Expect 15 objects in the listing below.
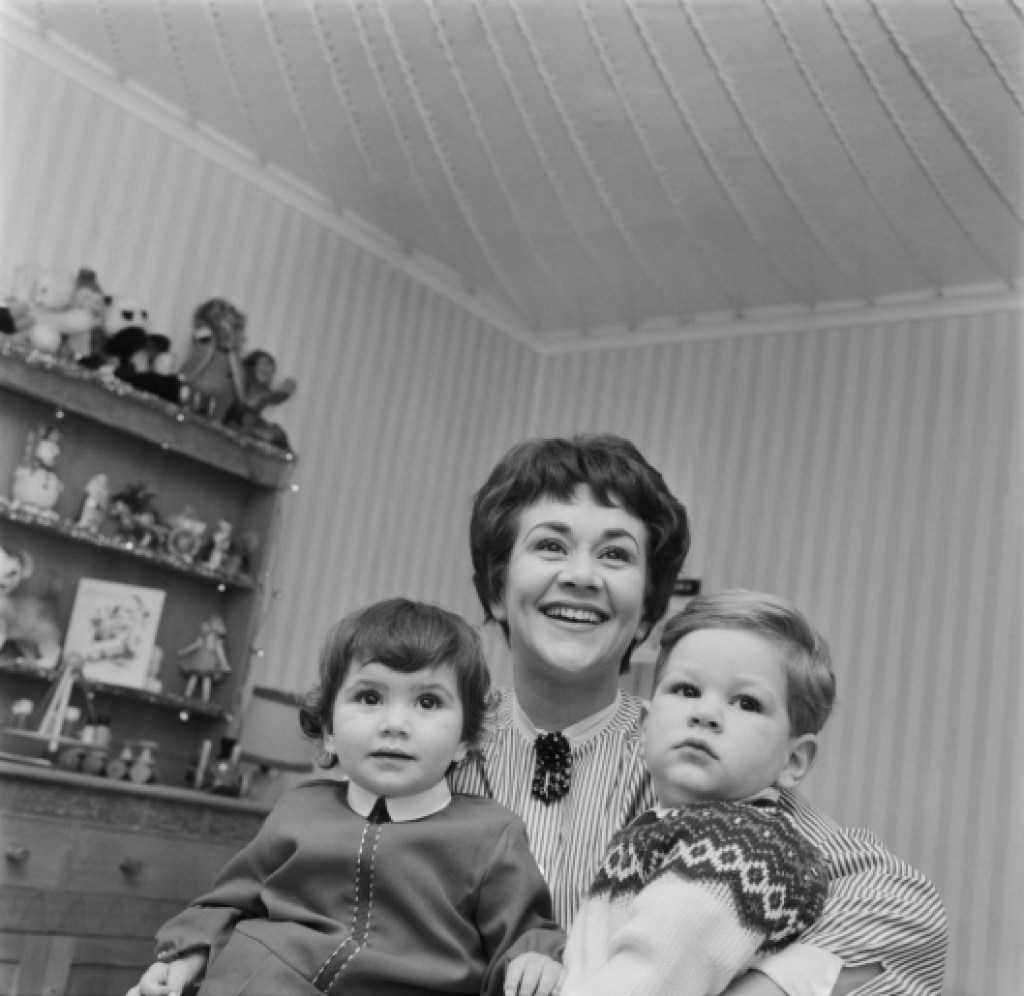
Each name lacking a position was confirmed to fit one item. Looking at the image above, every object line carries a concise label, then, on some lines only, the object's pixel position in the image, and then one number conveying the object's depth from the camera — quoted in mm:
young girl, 1480
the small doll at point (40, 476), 4312
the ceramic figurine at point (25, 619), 4223
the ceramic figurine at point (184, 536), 4746
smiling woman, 1727
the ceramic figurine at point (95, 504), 4469
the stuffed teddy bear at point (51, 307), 4270
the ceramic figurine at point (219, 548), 4871
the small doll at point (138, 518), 4605
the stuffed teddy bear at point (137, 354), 4605
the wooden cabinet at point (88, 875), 3715
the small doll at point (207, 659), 4805
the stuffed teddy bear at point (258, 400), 5043
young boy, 1224
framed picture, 4453
